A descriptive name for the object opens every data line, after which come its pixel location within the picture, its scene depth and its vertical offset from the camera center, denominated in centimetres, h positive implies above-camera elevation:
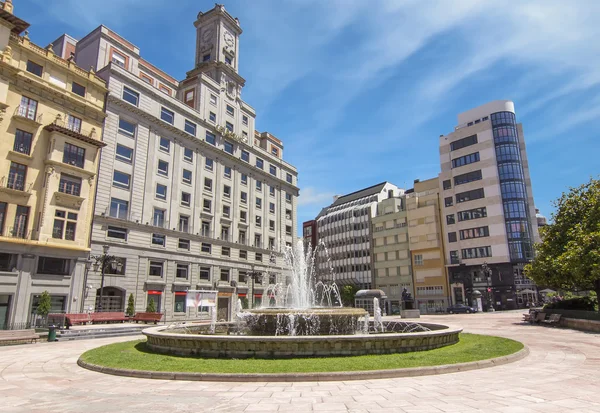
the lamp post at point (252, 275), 4252 +204
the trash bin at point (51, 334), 1895 -197
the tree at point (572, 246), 2109 +270
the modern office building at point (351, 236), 7775 +1221
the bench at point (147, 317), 2977 -184
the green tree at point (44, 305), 2600 -74
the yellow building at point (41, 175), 2659 +899
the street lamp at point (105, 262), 2891 +250
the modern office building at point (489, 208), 5438 +1265
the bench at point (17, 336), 1764 -197
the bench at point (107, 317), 2633 -164
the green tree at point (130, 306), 3238 -108
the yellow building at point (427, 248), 6118 +717
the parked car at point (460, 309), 4784 -226
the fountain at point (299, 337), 1086 -142
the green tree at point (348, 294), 7400 -39
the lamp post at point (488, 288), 4775 +34
